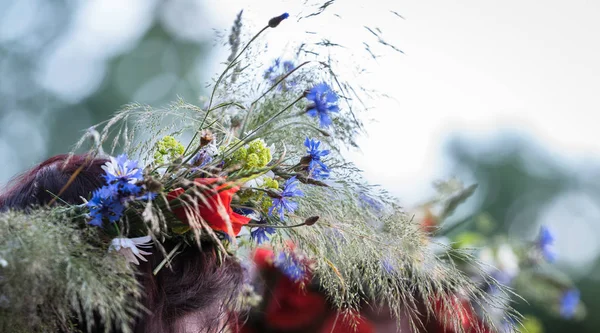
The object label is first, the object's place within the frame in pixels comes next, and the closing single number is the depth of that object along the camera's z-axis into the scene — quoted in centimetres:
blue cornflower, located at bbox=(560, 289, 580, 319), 444
